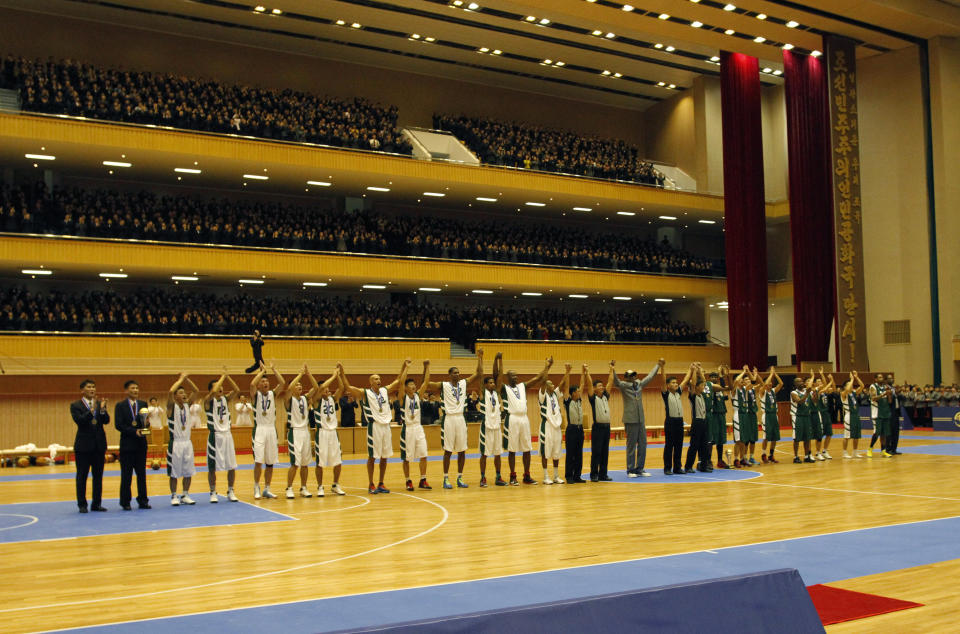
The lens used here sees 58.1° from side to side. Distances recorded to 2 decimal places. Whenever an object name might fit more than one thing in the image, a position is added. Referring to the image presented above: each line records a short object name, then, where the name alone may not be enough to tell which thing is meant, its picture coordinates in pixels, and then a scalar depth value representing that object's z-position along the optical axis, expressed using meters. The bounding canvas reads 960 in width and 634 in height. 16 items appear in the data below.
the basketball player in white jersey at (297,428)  14.27
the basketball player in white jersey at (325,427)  14.45
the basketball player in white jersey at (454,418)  15.37
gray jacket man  16.48
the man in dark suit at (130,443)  13.19
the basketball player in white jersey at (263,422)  14.02
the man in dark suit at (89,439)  12.96
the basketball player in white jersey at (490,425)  15.43
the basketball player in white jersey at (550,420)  15.84
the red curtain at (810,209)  36.25
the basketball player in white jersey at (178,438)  13.53
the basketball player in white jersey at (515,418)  15.74
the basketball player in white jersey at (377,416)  14.58
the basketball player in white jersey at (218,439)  13.98
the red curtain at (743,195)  37.06
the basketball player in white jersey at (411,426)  14.91
